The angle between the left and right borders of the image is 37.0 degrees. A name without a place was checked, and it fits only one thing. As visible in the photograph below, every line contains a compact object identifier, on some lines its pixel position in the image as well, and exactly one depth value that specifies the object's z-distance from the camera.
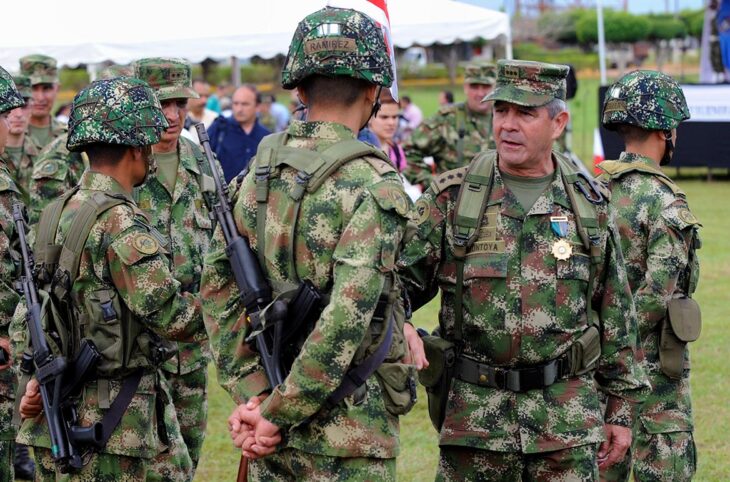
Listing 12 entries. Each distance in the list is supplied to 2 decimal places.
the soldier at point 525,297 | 4.35
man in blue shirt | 11.41
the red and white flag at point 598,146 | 20.73
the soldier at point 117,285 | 4.23
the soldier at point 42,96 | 9.52
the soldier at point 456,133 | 10.41
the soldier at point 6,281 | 5.33
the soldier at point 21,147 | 8.43
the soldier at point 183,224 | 5.78
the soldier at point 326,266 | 3.39
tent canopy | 14.62
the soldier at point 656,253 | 5.19
